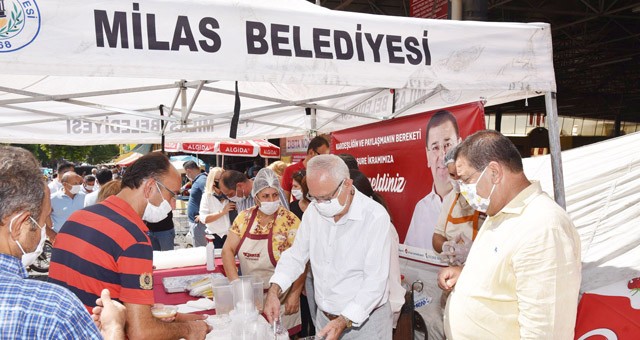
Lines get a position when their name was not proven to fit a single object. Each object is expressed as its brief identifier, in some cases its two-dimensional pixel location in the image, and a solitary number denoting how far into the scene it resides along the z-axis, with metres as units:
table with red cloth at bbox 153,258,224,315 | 3.08
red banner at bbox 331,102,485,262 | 3.29
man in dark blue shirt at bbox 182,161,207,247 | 6.64
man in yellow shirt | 1.71
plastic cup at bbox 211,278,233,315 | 2.52
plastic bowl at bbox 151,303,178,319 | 2.05
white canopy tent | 1.97
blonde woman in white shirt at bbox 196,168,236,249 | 5.74
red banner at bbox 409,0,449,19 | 5.75
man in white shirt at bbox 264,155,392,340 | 2.49
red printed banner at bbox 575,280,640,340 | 2.66
